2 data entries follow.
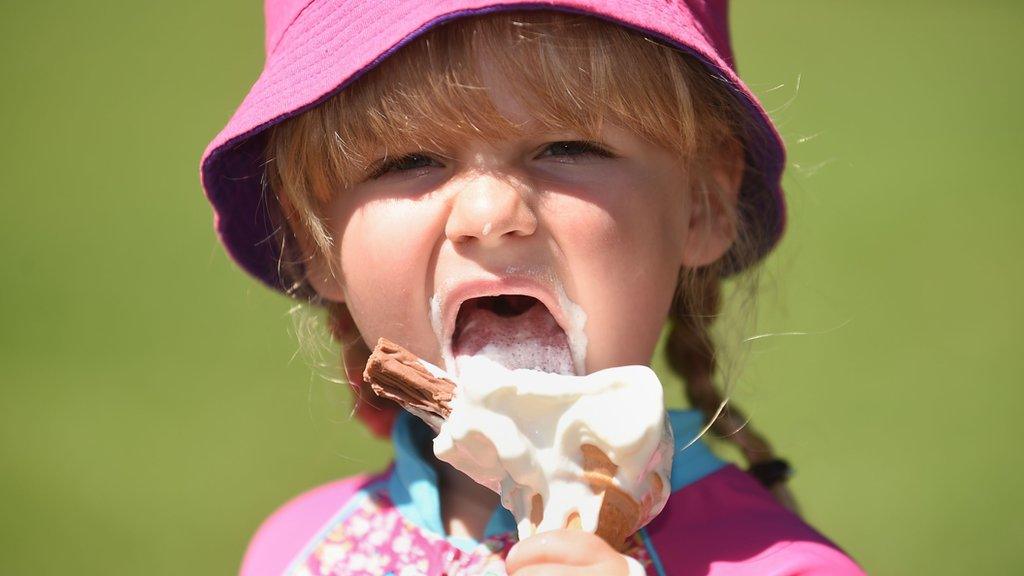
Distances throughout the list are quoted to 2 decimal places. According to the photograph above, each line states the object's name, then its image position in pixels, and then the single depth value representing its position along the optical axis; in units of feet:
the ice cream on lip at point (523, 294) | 5.39
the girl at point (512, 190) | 5.39
